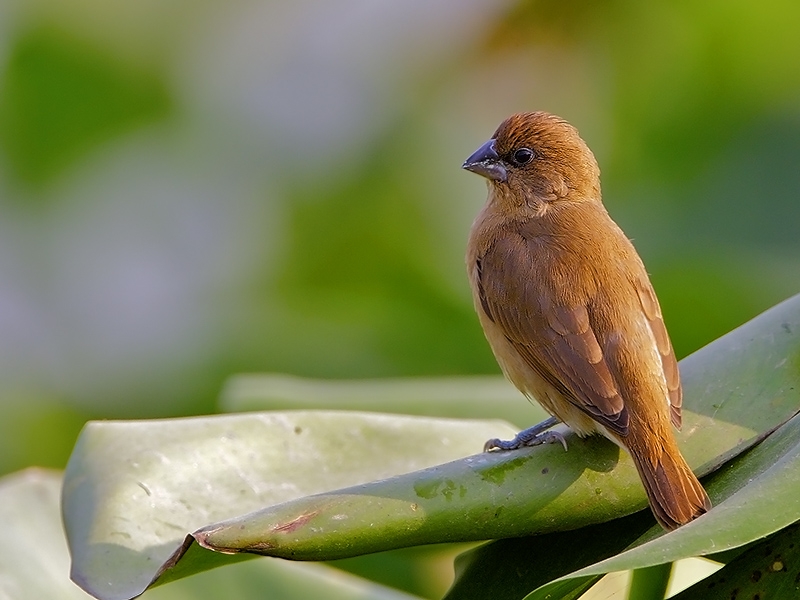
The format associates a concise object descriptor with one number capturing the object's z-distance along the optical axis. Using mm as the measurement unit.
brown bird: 4914
